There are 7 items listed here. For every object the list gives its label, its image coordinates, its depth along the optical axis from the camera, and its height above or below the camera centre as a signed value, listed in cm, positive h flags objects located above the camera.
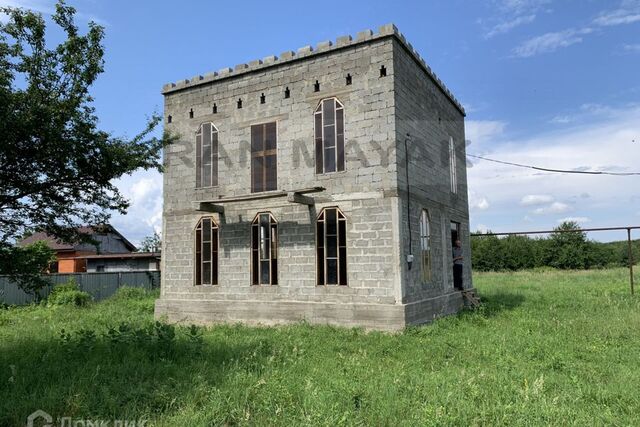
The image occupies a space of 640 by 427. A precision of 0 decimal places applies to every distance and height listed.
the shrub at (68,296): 1780 -150
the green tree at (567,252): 4519 -48
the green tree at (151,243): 5097 +146
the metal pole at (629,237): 1625 +29
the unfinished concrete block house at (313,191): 1090 +161
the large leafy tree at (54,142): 635 +170
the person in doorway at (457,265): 1483 -51
